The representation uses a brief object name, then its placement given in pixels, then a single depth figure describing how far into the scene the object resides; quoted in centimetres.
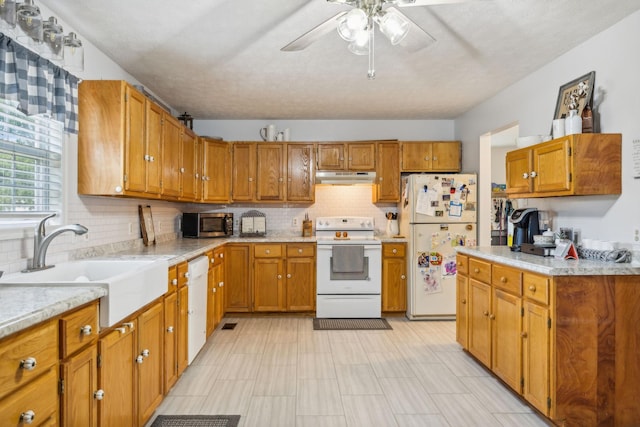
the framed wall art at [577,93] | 254
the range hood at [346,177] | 453
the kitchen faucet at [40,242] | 191
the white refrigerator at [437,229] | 424
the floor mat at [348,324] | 400
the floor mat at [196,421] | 216
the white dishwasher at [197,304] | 291
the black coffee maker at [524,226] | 291
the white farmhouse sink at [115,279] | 156
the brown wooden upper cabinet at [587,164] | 232
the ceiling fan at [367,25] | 167
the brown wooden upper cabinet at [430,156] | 463
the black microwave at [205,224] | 435
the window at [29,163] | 193
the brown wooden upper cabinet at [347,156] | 464
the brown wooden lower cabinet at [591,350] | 203
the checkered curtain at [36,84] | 179
